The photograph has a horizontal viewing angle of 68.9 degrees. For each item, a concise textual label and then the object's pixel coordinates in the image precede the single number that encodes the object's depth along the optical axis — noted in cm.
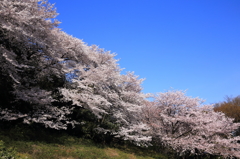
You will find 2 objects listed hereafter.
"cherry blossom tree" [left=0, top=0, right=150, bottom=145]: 1265
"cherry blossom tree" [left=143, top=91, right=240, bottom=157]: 2112
